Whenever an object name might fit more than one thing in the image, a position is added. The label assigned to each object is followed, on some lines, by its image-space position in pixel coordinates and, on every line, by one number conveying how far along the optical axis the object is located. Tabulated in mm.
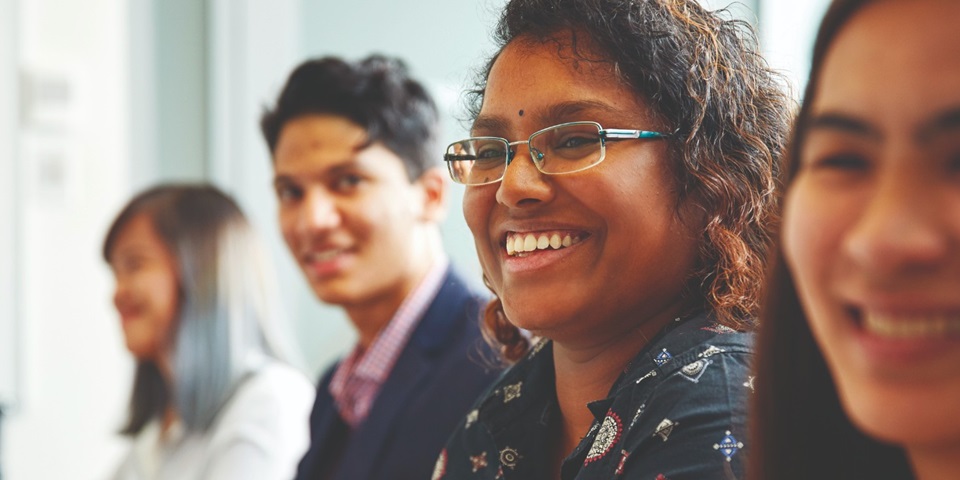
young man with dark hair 2125
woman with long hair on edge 623
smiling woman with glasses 1167
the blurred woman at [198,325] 2336
